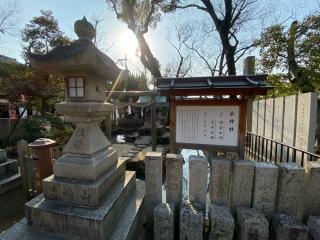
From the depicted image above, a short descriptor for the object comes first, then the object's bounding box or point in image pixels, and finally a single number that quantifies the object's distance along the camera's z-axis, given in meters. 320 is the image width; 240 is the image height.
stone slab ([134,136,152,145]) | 11.00
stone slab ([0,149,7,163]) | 4.23
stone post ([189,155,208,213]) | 2.65
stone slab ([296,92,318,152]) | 4.63
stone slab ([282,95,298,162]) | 5.41
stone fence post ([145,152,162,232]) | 2.78
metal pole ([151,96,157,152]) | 8.18
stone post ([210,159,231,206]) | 2.62
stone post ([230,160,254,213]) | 2.57
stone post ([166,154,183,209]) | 2.72
